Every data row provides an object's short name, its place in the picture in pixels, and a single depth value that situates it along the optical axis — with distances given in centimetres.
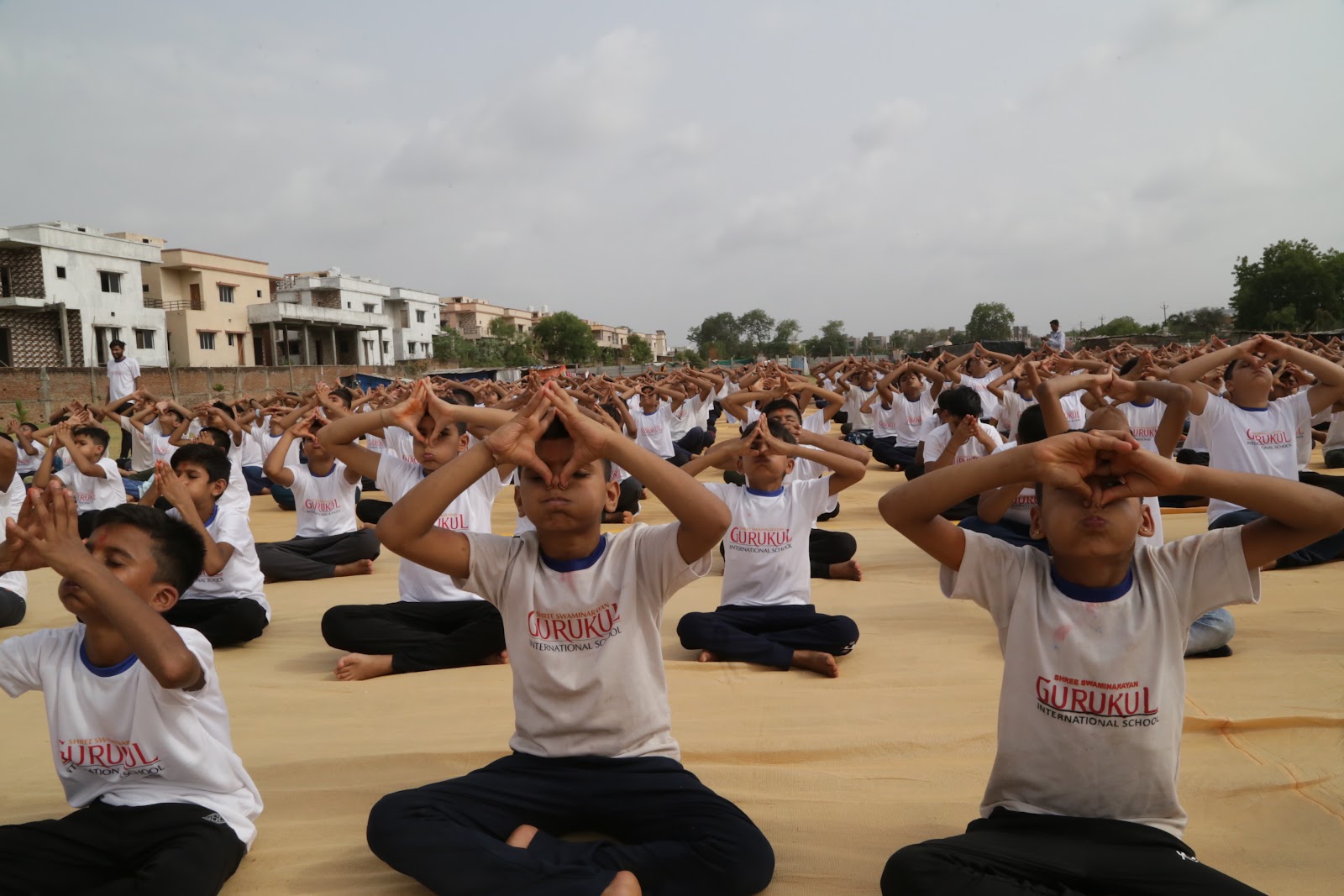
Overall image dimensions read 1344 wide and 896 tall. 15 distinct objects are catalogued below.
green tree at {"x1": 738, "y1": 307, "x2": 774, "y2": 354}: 10892
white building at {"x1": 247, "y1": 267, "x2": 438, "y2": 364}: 4522
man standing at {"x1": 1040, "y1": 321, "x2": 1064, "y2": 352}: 2131
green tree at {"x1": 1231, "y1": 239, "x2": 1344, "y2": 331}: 4216
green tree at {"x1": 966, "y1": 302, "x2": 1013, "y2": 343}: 6600
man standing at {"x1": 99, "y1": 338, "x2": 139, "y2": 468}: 1555
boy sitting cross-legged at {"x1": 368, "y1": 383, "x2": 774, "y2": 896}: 257
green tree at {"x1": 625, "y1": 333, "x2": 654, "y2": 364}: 7600
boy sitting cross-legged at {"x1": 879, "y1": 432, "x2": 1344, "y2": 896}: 230
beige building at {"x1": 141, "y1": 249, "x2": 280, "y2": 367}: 4112
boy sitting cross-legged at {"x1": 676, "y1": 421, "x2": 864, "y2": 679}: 481
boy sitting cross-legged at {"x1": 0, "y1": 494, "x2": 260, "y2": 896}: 249
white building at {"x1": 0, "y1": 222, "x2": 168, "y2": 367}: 3322
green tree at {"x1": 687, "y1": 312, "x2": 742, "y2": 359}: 10764
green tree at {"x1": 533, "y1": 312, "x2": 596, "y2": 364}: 6216
